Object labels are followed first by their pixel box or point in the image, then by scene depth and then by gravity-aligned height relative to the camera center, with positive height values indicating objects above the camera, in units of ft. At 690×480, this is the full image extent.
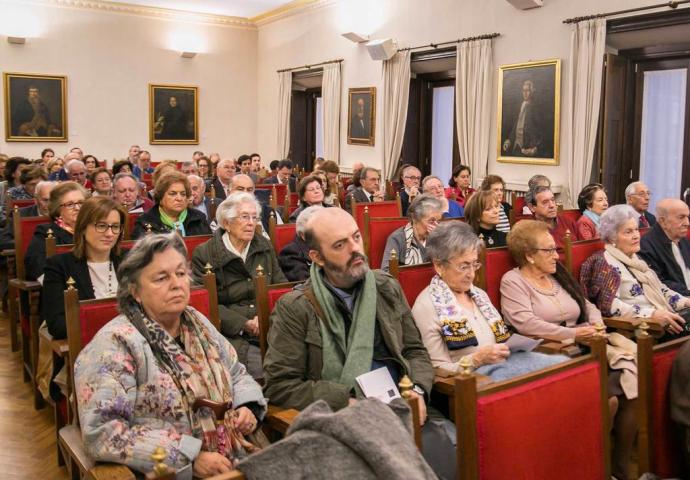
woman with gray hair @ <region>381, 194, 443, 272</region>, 15.65 -1.26
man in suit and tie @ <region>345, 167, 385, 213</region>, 27.73 -0.40
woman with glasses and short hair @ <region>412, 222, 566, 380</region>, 9.97 -2.10
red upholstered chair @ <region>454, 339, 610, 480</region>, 5.80 -2.19
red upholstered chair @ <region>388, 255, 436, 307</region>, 11.50 -1.67
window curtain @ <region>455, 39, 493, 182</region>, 32.07 +3.71
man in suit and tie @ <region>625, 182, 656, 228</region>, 21.06 -0.53
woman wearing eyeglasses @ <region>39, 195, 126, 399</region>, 11.05 -1.41
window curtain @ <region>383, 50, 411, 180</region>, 37.47 +4.00
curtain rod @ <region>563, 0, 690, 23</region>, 23.94 +6.32
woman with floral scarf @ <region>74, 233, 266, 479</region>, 6.89 -2.23
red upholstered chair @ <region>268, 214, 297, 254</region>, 16.83 -1.42
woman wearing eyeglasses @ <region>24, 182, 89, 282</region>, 14.89 -1.06
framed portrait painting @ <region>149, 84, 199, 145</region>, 50.75 +4.46
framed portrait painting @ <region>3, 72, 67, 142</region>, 45.65 +4.35
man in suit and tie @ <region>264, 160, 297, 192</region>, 35.91 -0.06
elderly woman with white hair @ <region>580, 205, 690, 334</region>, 13.56 -1.97
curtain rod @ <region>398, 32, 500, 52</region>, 31.60 +6.70
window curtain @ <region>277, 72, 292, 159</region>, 49.39 +4.68
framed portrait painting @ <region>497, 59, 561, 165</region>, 29.01 +2.97
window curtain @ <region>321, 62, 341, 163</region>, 43.93 +4.30
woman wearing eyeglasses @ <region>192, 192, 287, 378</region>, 12.30 -1.68
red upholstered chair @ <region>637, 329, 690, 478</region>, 7.06 -2.39
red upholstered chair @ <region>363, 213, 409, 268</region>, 17.90 -1.48
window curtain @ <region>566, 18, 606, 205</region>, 26.94 +3.38
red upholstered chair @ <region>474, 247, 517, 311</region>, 12.46 -1.66
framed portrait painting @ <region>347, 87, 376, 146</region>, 40.83 +3.74
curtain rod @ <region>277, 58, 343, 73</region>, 43.65 +7.48
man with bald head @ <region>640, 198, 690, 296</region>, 15.60 -1.48
